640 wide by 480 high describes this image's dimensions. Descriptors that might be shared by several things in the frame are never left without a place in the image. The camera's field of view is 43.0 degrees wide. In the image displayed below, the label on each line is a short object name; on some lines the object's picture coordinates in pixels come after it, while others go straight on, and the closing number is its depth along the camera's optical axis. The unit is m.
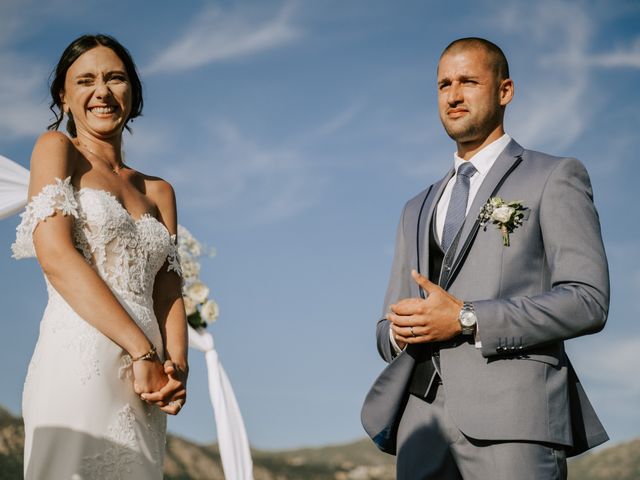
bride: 3.25
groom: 3.26
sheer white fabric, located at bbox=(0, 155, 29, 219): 6.35
